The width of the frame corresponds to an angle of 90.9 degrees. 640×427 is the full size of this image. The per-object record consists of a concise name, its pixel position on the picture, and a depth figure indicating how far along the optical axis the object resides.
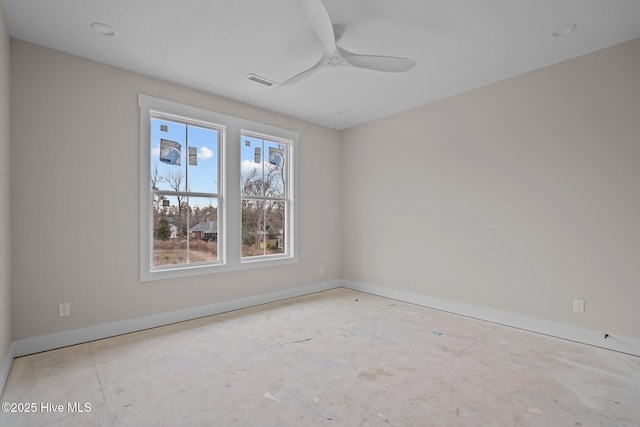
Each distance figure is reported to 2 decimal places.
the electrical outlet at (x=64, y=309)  2.93
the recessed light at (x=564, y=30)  2.61
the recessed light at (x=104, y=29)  2.58
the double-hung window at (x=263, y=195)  4.47
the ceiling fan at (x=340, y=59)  2.29
